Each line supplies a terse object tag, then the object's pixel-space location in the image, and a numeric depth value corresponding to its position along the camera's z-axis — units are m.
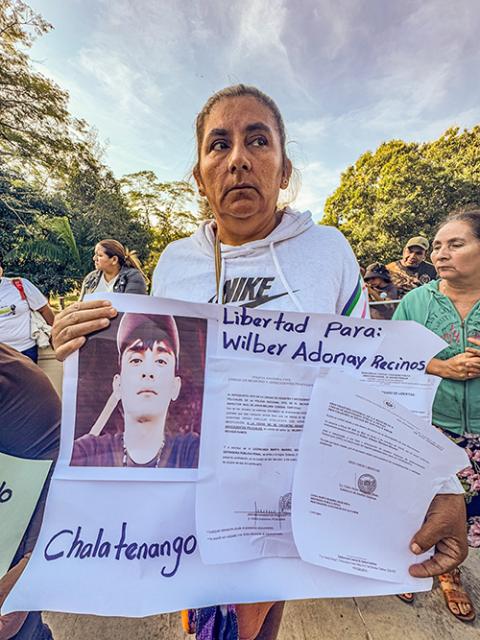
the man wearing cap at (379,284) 3.55
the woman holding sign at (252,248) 0.89
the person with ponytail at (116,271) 2.95
